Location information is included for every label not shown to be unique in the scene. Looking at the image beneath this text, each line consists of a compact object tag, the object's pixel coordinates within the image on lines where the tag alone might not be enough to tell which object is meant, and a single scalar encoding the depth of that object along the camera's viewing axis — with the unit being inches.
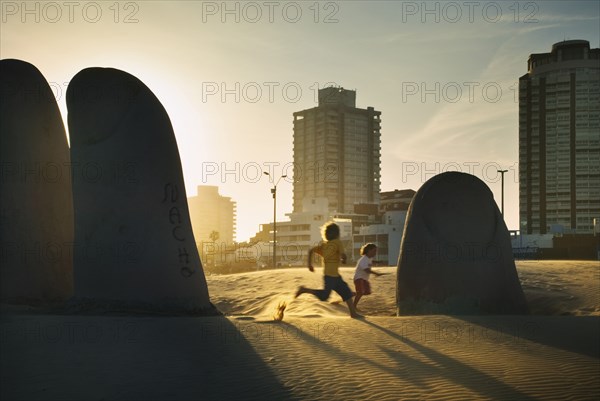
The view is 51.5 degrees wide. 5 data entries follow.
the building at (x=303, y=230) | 3622.0
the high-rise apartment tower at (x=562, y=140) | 3597.4
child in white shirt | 492.9
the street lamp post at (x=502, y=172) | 2250.2
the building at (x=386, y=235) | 2984.7
